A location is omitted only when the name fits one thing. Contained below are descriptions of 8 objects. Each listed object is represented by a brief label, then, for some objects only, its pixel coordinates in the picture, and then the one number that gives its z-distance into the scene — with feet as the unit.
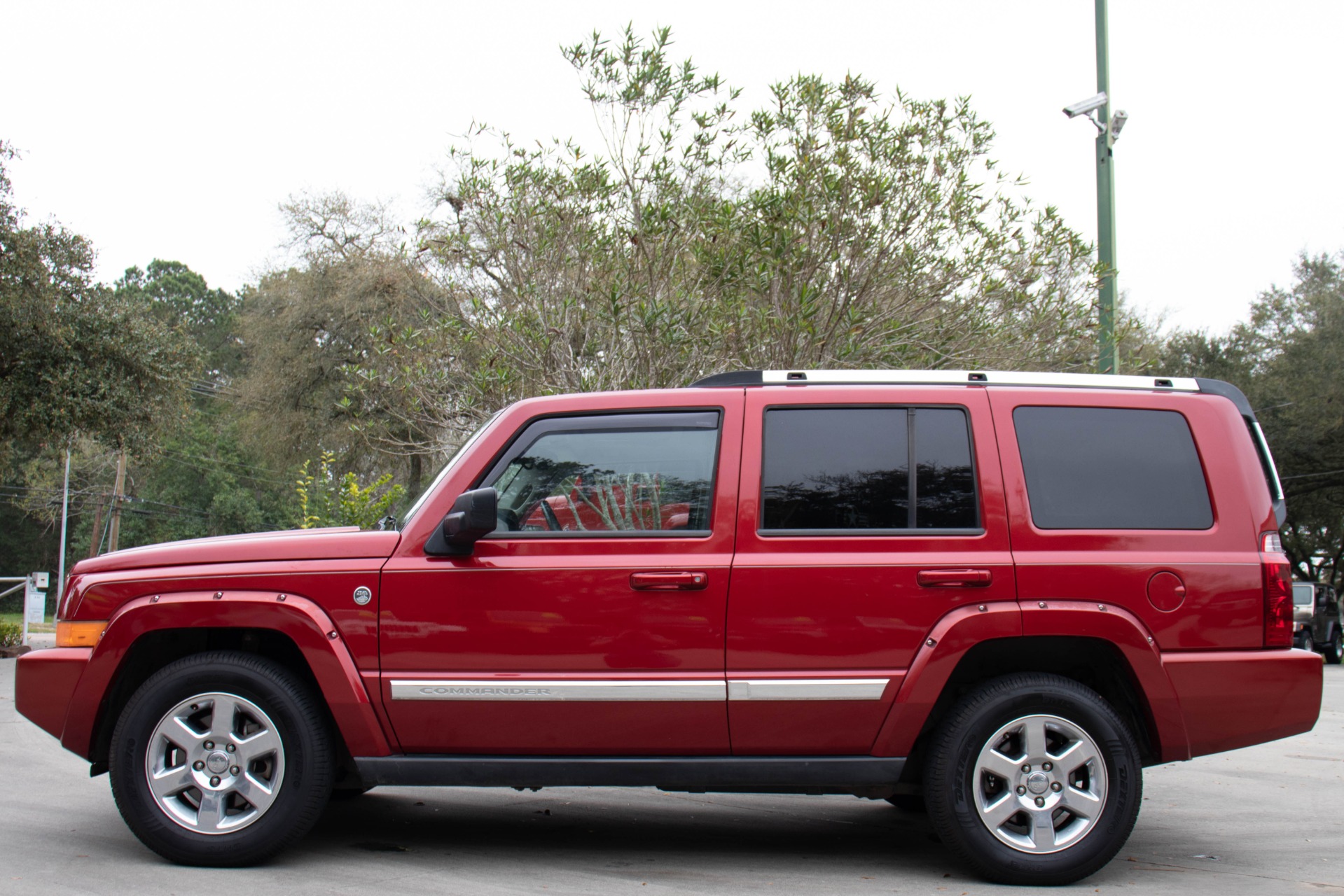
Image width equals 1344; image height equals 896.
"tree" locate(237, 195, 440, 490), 96.78
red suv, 14.84
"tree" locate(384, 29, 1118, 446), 29.09
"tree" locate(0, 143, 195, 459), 52.19
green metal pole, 30.22
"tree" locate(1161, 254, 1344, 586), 88.43
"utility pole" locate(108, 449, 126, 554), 154.51
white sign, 62.80
